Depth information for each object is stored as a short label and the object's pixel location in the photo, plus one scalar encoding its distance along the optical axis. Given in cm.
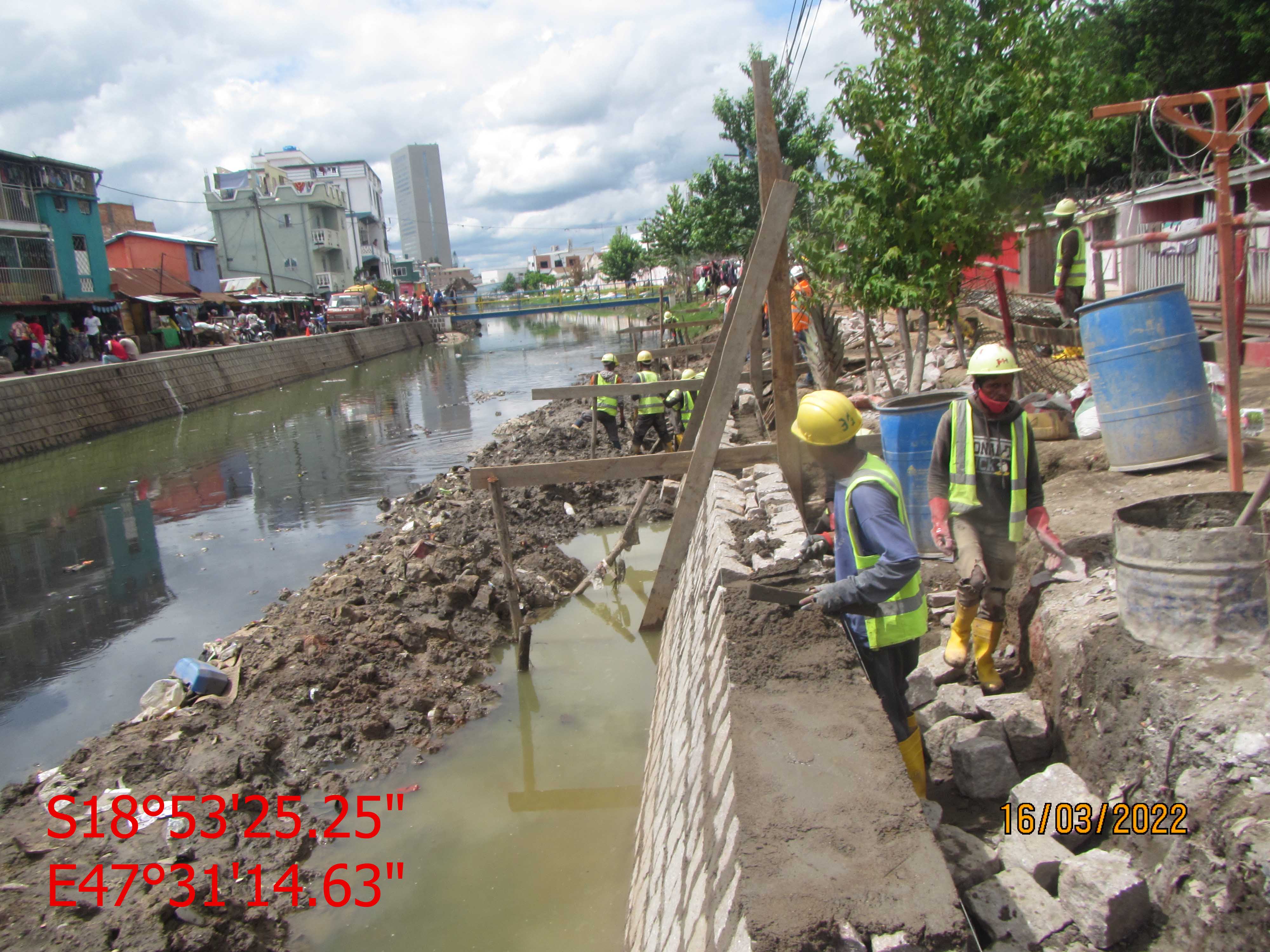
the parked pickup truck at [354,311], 4456
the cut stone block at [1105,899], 258
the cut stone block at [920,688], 432
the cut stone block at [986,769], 366
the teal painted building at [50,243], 2564
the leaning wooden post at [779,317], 555
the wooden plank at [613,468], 609
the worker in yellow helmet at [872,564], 306
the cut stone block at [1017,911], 267
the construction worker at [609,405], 1252
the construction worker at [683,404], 1120
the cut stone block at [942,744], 383
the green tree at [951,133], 637
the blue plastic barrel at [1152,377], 505
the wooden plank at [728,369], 559
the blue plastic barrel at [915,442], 551
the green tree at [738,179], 2600
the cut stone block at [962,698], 404
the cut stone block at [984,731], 378
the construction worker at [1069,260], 721
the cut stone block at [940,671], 451
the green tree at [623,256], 7569
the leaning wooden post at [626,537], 815
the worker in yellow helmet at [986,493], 404
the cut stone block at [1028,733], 375
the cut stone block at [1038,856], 291
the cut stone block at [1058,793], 316
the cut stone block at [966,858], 283
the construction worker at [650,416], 1159
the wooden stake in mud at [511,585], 652
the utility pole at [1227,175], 372
